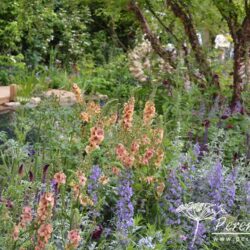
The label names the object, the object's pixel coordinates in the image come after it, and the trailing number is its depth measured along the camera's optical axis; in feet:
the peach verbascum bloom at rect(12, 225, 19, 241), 5.90
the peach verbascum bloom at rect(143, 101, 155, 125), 9.22
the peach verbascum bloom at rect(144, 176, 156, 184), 8.91
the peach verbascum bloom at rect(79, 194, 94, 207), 6.77
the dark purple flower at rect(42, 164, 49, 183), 7.52
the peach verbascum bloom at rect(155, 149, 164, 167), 8.77
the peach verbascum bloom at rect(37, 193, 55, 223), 5.63
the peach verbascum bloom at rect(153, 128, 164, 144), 9.24
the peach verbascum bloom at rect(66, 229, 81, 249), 5.75
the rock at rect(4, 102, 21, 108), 20.52
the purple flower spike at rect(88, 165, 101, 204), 8.55
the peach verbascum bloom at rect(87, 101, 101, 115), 10.23
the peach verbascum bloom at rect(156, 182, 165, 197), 8.84
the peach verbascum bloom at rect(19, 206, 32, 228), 5.92
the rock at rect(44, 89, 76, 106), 21.34
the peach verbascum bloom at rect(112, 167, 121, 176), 8.64
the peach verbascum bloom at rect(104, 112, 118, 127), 10.77
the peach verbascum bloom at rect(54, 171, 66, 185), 6.48
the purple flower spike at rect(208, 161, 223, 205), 9.11
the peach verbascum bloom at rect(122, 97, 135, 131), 8.36
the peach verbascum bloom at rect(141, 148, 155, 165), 8.69
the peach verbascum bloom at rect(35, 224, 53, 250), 5.69
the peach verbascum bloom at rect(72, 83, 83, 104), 10.58
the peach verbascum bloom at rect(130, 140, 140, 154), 8.39
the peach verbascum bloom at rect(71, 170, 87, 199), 6.33
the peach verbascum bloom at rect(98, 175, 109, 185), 7.53
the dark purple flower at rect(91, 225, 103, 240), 7.80
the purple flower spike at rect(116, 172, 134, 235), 7.76
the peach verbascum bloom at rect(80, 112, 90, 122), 9.50
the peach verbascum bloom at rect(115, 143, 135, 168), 8.41
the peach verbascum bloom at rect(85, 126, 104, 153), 6.48
